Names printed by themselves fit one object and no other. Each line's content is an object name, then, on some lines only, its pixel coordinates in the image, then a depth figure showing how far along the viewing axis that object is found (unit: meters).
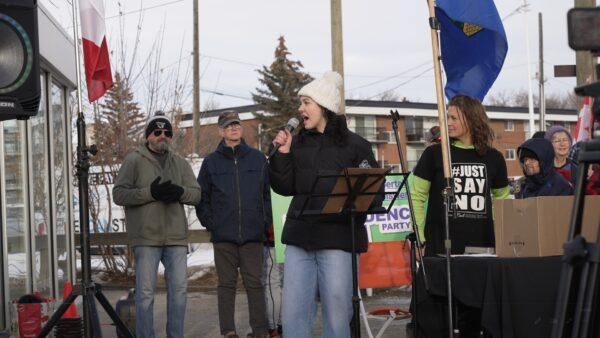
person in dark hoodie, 7.16
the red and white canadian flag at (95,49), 7.09
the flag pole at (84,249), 6.43
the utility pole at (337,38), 15.52
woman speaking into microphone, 5.86
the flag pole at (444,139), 5.56
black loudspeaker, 5.79
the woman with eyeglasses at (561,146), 9.24
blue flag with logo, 6.46
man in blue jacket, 8.52
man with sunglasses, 8.02
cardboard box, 5.43
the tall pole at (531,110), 48.36
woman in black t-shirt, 6.41
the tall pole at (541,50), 55.80
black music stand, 5.52
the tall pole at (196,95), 21.98
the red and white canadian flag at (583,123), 9.40
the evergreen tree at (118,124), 15.11
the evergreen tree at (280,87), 54.12
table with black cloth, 5.34
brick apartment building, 67.00
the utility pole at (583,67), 12.67
